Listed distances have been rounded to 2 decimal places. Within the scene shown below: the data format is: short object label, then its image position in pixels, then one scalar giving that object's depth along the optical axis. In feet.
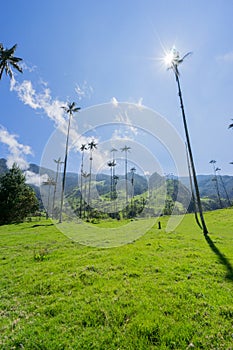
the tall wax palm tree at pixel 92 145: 231.55
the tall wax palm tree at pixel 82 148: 229.97
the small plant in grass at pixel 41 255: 43.07
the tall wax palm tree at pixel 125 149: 262.63
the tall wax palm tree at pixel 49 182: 237.84
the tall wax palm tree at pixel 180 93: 75.48
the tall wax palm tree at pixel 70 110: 147.43
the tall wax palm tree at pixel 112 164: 280.02
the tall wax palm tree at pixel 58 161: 216.37
